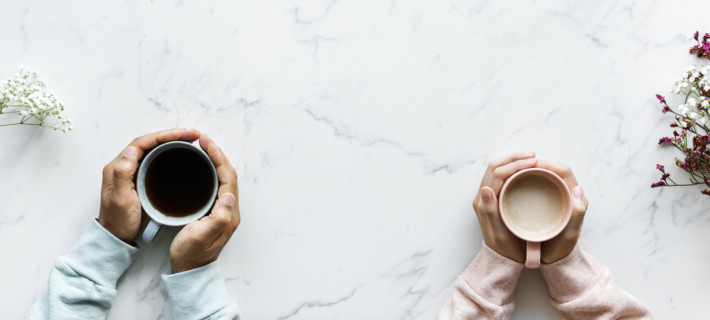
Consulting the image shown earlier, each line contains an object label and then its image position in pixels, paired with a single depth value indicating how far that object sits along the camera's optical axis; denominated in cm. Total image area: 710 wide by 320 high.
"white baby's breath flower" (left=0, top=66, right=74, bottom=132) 124
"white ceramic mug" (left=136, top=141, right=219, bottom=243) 117
